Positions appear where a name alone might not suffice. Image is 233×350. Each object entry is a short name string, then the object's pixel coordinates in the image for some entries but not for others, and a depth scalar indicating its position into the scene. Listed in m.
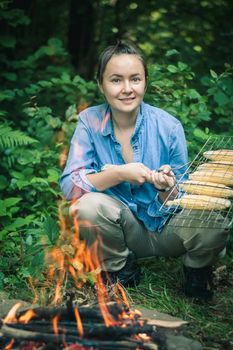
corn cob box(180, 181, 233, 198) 3.31
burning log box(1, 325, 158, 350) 2.58
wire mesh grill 3.26
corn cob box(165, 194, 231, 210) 3.24
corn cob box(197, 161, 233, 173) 3.56
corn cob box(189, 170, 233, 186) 3.42
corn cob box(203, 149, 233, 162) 3.65
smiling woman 3.65
